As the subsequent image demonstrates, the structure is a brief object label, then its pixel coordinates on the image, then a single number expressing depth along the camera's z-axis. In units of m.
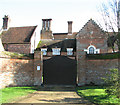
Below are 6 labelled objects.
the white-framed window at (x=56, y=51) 26.64
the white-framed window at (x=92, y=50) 24.52
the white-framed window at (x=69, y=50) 26.38
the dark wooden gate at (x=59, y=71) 15.23
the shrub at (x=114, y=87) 8.30
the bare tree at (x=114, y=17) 14.65
